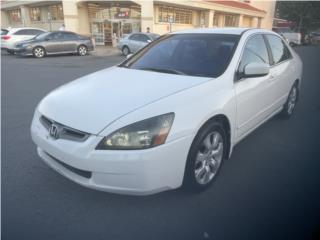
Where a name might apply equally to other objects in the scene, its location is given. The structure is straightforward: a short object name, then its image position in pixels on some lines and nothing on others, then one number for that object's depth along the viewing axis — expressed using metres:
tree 36.38
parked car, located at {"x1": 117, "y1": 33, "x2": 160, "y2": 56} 16.84
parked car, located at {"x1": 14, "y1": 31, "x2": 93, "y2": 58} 14.91
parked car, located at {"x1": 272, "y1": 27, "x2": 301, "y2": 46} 30.66
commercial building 26.94
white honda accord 2.25
